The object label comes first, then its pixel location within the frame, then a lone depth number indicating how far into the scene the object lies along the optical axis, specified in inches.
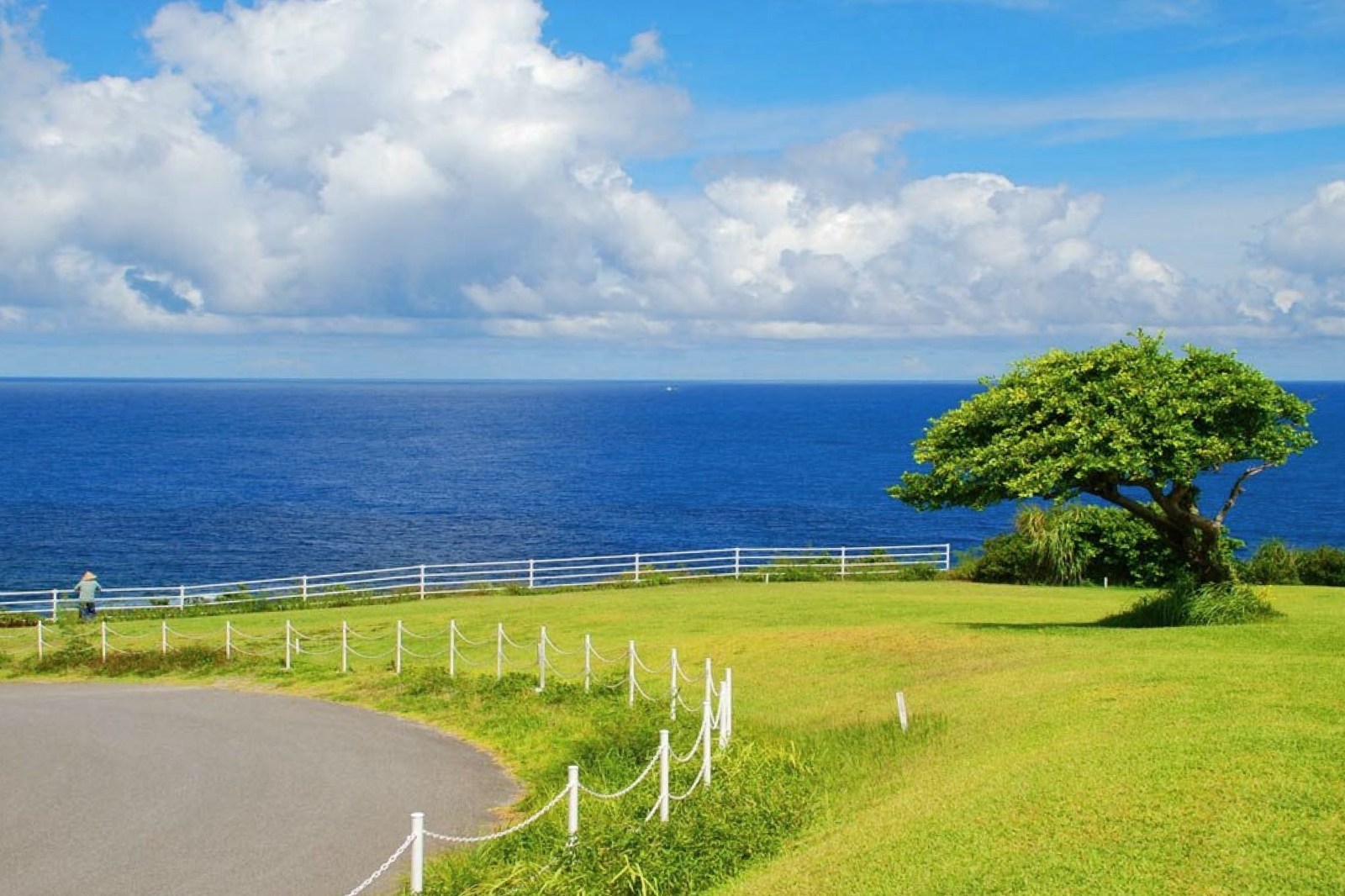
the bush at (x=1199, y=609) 940.0
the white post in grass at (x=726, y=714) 671.9
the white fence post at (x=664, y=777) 524.7
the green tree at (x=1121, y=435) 922.1
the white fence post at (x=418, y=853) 400.5
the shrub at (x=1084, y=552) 1612.9
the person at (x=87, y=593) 1482.5
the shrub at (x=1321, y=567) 1573.6
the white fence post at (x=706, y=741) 585.0
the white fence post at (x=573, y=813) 473.4
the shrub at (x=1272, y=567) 1565.0
